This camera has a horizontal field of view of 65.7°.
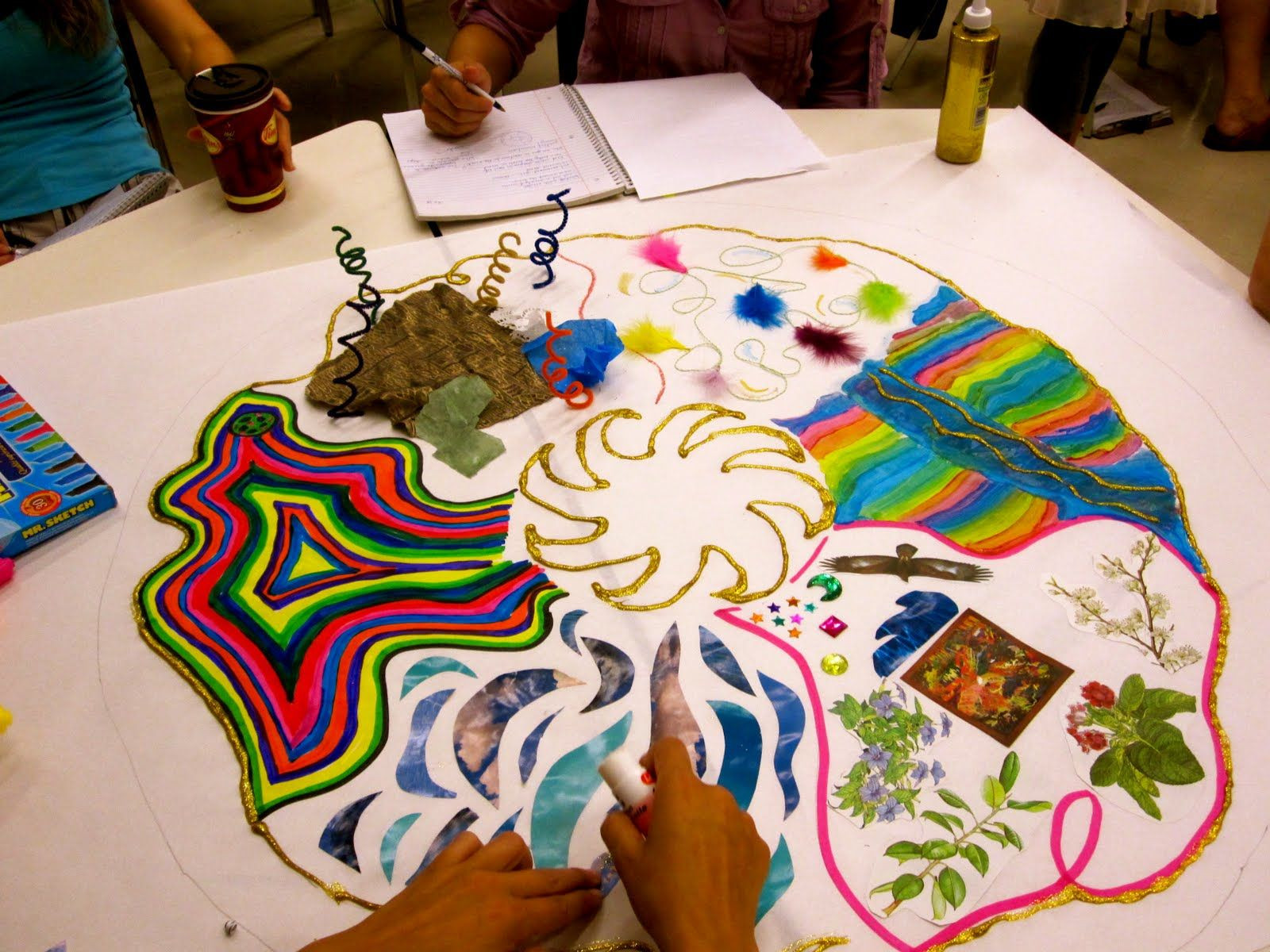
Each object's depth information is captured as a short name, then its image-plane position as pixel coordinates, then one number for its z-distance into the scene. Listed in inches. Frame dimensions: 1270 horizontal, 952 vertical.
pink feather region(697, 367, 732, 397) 40.6
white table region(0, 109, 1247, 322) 45.5
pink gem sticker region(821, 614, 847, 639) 32.2
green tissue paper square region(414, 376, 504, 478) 38.3
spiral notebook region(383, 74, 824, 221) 50.2
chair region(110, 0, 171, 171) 73.3
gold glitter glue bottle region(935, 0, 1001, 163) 46.5
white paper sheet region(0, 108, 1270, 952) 26.4
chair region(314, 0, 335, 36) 123.3
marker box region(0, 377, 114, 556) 34.9
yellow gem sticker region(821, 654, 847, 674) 31.2
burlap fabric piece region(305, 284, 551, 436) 40.3
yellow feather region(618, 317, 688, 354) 42.7
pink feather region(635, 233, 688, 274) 46.6
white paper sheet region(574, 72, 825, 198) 51.2
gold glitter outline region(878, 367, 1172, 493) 36.1
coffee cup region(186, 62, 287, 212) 44.9
